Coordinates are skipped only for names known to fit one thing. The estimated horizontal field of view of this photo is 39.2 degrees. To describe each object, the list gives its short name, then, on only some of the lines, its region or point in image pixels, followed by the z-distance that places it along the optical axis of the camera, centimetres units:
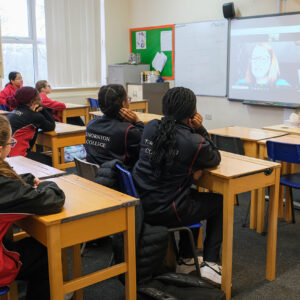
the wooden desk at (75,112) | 574
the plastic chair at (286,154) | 306
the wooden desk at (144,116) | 492
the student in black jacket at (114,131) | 267
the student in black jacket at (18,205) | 161
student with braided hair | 224
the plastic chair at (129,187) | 221
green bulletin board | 758
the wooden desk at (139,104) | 658
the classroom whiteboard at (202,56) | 662
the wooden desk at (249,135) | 353
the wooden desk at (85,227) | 167
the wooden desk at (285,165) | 345
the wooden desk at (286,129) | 389
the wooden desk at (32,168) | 228
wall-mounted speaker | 623
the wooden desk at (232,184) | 224
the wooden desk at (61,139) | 376
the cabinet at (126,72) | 784
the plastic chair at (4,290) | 170
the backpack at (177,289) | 206
